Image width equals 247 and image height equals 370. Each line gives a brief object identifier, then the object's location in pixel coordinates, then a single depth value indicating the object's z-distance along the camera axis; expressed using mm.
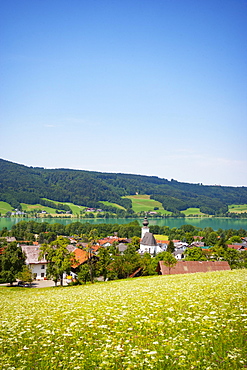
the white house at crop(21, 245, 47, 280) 65188
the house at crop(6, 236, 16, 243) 135800
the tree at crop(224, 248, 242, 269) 64062
